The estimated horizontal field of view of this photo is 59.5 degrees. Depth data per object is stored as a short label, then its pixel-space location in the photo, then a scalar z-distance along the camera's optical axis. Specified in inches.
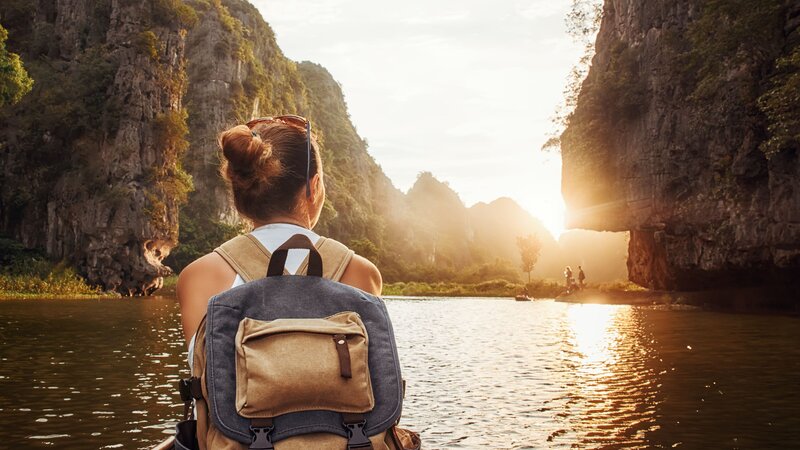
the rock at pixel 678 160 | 1114.1
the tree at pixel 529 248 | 3700.8
